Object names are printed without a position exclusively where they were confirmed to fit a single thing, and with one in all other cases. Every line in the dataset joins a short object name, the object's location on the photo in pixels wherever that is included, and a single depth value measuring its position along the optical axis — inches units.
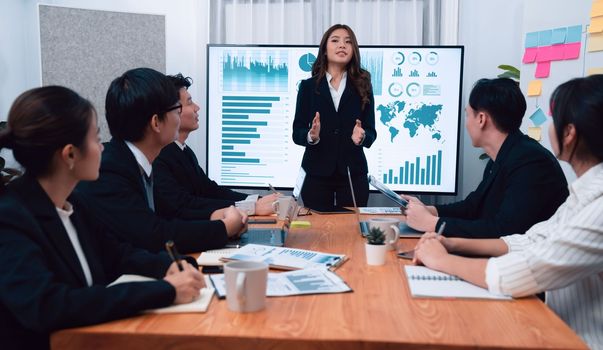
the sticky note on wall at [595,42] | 93.8
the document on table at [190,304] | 40.9
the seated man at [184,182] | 80.0
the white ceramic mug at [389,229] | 60.7
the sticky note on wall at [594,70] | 93.8
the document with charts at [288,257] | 53.9
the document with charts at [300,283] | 45.8
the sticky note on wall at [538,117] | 110.5
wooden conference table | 36.6
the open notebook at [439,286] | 45.2
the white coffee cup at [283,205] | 78.8
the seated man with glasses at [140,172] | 58.7
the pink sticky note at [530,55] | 113.3
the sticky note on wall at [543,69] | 109.1
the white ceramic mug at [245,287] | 40.4
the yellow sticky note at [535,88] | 111.3
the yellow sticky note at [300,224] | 76.4
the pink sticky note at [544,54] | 108.5
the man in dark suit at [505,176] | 66.4
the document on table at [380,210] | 87.0
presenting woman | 113.5
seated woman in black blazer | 37.2
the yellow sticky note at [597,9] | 93.5
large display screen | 145.2
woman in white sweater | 45.5
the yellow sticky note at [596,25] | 93.7
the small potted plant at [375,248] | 55.3
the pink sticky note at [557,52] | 104.0
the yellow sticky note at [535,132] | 111.0
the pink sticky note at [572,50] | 99.8
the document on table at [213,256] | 54.7
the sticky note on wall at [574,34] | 99.7
